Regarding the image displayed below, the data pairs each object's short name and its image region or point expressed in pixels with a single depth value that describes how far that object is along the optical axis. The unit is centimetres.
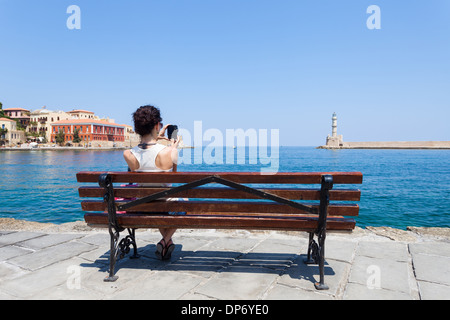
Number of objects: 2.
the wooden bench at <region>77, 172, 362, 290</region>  243
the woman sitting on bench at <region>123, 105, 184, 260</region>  291
